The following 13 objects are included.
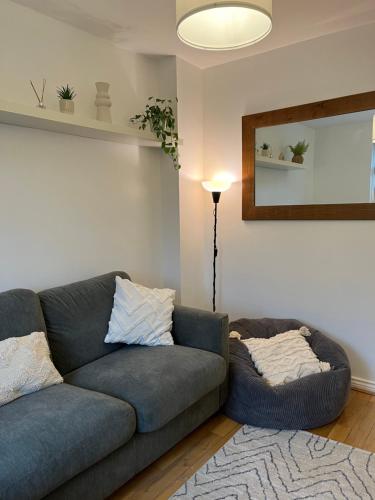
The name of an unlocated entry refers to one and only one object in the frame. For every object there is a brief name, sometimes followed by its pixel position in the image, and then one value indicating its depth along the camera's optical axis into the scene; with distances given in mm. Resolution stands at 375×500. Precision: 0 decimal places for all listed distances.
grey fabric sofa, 1411
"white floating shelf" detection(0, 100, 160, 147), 2039
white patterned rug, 1776
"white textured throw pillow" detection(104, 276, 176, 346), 2375
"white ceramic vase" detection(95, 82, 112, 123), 2625
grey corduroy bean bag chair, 2225
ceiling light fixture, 1522
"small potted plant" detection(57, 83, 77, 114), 2373
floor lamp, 3129
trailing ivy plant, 2928
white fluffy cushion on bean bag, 2408
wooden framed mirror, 2623
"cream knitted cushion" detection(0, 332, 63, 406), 1696
